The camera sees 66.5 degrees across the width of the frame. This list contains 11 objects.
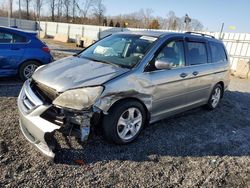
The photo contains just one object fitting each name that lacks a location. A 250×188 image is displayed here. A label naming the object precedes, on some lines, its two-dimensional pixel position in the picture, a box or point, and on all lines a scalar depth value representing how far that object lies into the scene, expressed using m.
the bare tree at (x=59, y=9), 47.46
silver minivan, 2.49
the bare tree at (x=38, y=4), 33.73
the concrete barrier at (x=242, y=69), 10.41
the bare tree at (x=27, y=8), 42.75
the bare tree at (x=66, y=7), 47.65
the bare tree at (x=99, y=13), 45.17
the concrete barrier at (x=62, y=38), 20.55
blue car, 5.08
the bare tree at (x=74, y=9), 47.65
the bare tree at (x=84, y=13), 47.47
